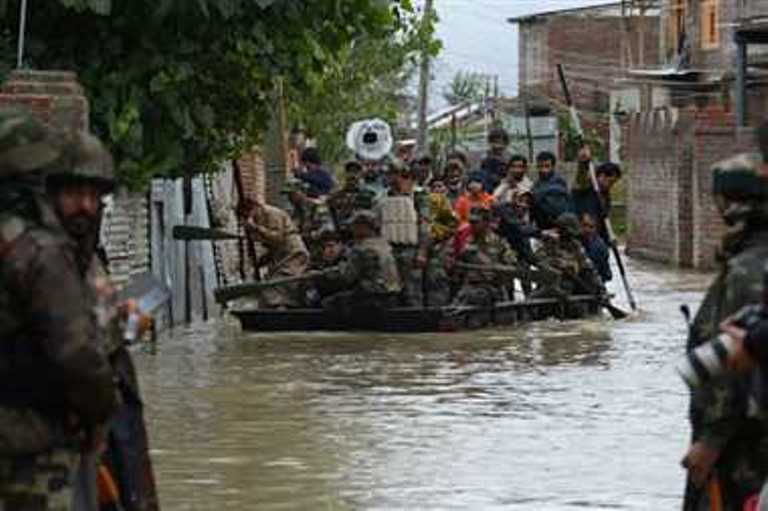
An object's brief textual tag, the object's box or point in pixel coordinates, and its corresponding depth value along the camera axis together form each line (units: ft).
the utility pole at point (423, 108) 184.93
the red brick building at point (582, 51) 268.41
